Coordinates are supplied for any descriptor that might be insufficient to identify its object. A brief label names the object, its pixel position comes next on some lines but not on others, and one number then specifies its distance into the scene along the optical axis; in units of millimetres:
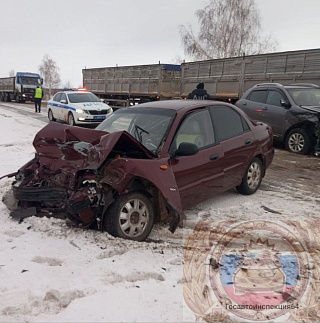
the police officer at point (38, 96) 20391
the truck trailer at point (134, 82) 16891
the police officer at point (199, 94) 10828
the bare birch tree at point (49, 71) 66188
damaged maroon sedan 3330
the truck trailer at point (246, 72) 10273
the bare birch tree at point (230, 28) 30969
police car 13953
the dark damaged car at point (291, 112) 8398
